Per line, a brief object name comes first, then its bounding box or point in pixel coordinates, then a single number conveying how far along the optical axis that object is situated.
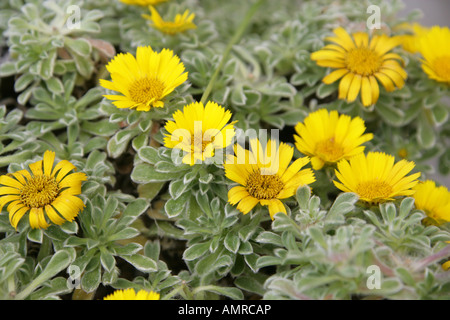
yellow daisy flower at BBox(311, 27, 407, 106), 0.46
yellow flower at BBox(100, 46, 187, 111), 0.44
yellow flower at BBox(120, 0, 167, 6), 0.48
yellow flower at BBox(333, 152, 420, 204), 0.43
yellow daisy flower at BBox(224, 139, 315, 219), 0.42
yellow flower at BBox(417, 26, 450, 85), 0.47
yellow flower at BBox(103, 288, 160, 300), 0.40
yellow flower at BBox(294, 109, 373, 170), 0.45
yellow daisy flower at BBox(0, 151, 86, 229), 0.42
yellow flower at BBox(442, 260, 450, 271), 0.41
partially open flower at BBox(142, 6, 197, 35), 0.48
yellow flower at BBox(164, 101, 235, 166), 0.42
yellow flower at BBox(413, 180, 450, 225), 0.44
